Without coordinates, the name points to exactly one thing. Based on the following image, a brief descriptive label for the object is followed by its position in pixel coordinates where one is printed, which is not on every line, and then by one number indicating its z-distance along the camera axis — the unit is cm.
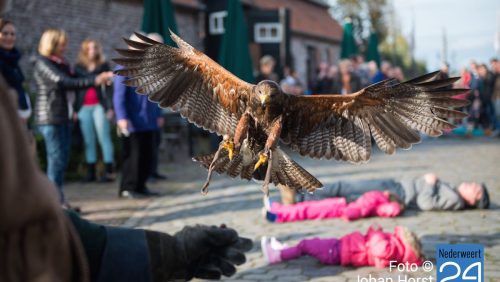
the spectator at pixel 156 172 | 817
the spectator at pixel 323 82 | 1467
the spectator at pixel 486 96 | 1811
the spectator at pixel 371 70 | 1780
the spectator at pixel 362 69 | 1613
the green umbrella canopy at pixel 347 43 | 2177
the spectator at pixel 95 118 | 862
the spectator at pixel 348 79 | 1342
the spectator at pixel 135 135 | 700
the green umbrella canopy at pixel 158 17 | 985
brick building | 1359
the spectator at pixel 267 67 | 1114
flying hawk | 405
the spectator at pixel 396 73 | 1678
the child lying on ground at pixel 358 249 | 418
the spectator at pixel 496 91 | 1756
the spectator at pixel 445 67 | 1695
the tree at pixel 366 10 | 4819
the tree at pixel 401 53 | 5653
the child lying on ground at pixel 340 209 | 594
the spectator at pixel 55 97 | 612
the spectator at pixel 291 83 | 1200
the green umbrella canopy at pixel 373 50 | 2527
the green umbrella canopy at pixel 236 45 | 1159
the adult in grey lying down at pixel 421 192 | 622
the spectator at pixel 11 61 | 536
